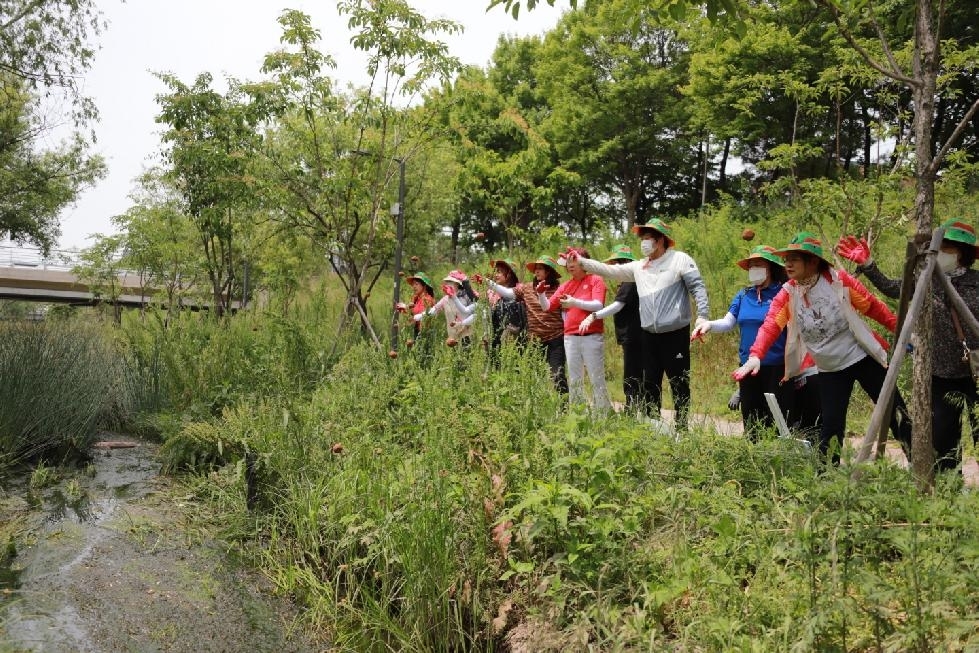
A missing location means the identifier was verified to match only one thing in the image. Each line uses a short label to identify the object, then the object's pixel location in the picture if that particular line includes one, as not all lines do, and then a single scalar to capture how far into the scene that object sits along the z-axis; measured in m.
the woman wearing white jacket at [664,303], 5.41
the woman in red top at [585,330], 6.38
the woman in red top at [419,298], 5.96
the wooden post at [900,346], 3.06
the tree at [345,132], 9.33
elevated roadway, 37.16
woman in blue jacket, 4.96
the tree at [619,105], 24.16
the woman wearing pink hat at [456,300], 6.61
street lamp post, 8.20
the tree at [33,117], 9.36
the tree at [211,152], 10.22
